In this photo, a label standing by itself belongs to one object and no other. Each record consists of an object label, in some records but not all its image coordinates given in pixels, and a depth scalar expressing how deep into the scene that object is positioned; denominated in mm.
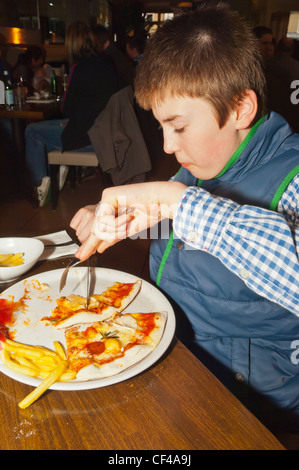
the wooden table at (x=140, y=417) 570
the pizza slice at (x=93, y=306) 837
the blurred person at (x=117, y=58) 3643
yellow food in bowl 1073
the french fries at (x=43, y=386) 627
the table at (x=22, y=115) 3424
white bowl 1034
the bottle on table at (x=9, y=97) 3775
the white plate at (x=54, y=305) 671
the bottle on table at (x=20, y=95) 3820
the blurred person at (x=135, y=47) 4773
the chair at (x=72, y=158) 3580
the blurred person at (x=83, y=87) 3455
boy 848
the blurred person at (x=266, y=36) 3861
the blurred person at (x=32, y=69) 5465
